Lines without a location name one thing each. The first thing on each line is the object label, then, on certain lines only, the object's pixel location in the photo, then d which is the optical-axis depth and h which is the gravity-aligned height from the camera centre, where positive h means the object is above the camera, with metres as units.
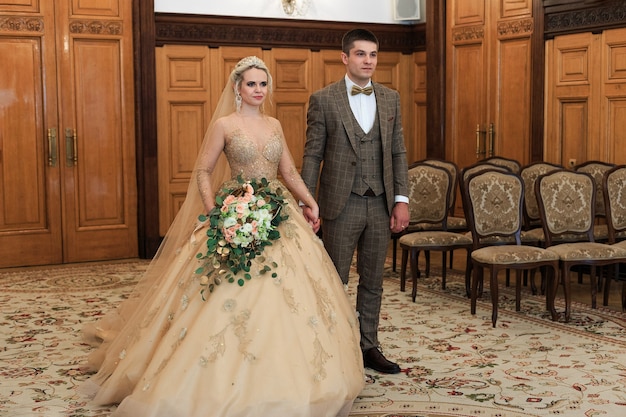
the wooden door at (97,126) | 8.78 +0.22
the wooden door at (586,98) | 8.06 +0.42
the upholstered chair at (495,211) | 6.63 -0.49
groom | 4.71 -0.09
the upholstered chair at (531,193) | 7.64 -0.41
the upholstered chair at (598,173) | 7.66 -0.25
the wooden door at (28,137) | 8.56 +0.11
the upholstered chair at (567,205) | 6.72 -0.46
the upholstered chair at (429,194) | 7.66 -0.41
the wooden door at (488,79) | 8.97 +0.67
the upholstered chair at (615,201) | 6.98 -0.45
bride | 4.01 -0.79
